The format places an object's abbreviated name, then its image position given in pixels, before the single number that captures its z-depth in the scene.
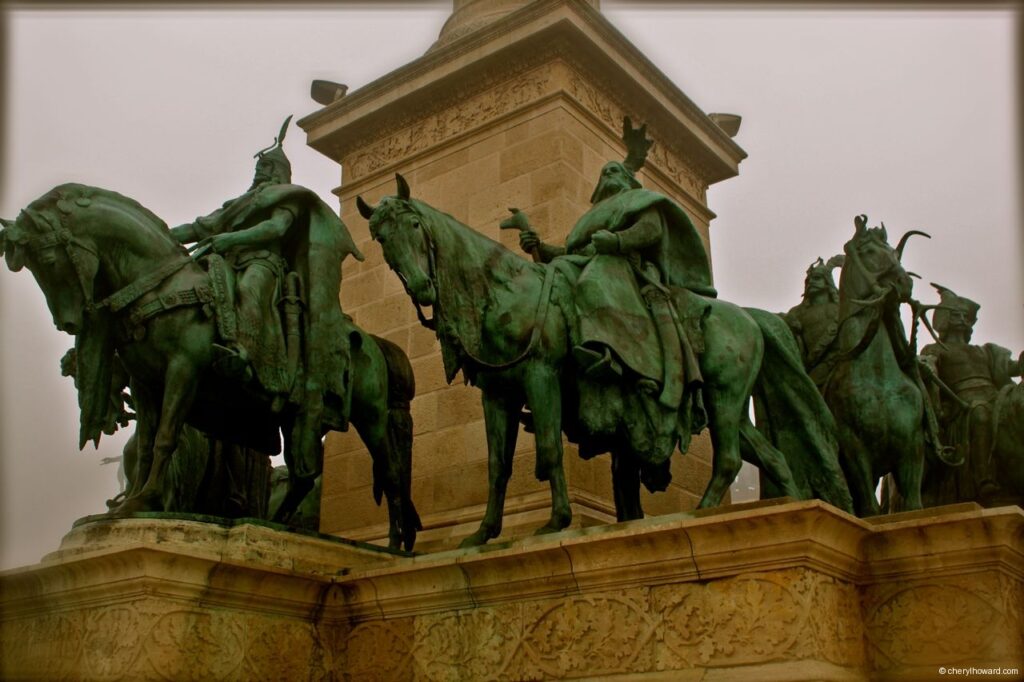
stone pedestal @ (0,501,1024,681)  5.31
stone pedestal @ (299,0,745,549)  10.12
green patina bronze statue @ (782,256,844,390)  9.30
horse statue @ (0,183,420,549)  7.20
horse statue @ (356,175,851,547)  6.98
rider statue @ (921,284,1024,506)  10.63
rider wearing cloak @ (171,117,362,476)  7.59
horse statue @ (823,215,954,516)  8.77
